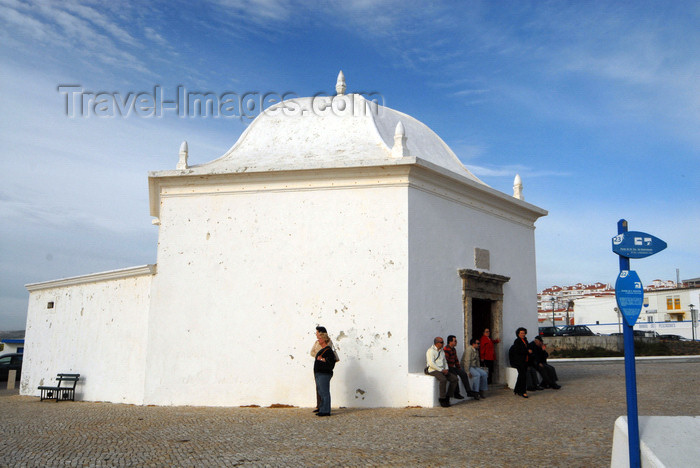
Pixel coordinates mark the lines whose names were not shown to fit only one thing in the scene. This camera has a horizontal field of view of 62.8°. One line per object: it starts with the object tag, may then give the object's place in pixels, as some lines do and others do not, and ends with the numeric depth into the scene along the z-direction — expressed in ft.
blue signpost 14.75
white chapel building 32.53
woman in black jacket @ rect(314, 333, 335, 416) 28.63
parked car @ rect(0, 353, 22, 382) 71.56
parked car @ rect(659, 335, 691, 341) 113.39
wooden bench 40.34
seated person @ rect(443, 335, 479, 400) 32.48
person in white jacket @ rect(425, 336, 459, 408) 30.73
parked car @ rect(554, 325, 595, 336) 110.32
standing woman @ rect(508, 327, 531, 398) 34.65
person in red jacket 38.32
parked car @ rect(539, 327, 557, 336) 109.97
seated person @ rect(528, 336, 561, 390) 37.76
